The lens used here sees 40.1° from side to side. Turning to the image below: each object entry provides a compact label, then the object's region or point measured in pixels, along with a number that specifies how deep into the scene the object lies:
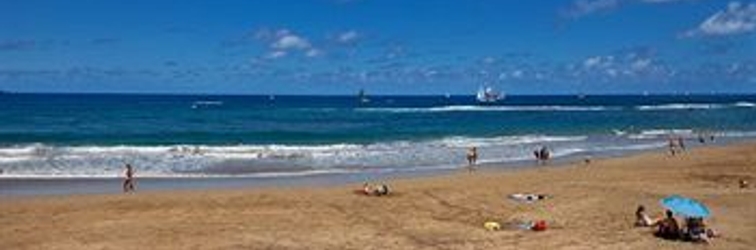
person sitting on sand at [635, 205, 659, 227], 20.91
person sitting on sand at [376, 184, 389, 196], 26.56
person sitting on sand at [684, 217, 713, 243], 19.30
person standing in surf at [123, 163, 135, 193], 29.28
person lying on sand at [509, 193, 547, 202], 25.70
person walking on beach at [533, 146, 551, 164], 39.44
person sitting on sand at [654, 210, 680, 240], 19.62
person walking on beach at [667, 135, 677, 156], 43.20
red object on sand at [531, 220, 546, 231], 20.59
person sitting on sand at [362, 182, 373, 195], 26.78
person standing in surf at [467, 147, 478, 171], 37.68
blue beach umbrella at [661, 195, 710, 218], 18.94
